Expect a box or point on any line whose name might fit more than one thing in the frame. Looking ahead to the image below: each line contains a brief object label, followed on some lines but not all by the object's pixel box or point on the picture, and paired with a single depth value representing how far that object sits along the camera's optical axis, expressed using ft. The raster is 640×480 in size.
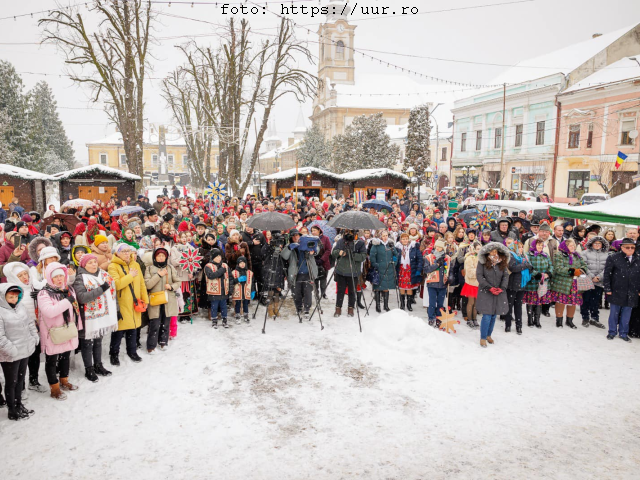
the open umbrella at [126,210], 34.47
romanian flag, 61.21
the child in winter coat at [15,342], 14.83
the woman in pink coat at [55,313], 16.08
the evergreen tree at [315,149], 148.77
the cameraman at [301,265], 26.48
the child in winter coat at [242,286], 25.30
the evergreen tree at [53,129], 146.41
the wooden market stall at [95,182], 72.90
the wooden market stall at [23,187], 71.31
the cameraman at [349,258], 27.09
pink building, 88.48
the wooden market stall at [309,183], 89.35
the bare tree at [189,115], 103.03
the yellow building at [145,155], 247.91
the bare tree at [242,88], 74.69
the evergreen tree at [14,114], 104.68
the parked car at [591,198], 78.23
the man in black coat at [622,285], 23.94
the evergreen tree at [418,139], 137.59
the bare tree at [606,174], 90.16
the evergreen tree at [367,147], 131.54
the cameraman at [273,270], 26.37
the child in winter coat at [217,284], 24.34
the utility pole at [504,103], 110.20
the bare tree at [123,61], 68.69
